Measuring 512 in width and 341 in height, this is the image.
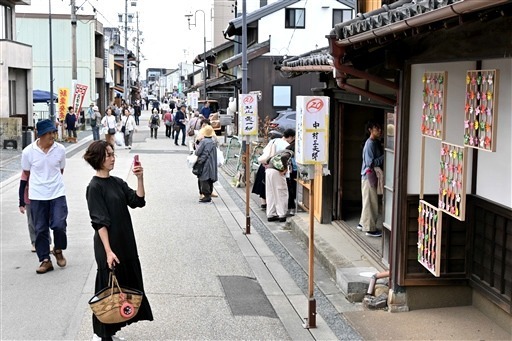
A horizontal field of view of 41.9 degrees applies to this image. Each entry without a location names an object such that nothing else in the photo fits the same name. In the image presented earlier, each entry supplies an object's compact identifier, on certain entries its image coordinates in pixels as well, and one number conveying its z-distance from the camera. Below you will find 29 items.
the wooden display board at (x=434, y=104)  6.32
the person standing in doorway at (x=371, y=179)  9.97
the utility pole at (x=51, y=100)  31.81
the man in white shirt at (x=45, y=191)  8.54
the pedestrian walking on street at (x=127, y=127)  28.84
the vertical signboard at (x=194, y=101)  37.57
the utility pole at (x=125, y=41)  56.19
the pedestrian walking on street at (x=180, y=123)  31.80
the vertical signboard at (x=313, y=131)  6.86
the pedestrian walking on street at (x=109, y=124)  25.15
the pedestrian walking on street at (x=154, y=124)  36.41
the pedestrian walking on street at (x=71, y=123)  30.36
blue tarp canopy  35.06
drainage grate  7.40
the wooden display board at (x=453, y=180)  6.09
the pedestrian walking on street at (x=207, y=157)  14.79
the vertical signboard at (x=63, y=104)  31.11
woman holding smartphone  5.79
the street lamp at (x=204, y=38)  45.59
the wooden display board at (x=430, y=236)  6.45
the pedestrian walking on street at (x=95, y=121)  30.93
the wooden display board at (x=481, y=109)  5.55
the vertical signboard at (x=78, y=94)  31.81
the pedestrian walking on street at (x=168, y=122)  36.32
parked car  25.04
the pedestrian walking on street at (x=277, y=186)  12.18
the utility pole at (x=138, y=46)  78.86
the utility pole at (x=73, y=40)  35.52
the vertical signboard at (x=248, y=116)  12.92
